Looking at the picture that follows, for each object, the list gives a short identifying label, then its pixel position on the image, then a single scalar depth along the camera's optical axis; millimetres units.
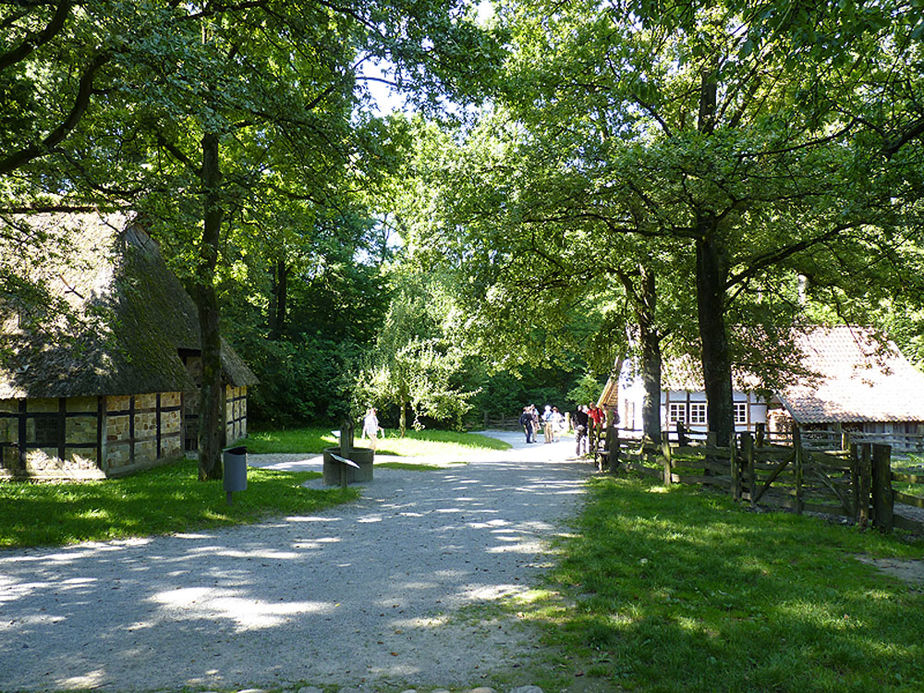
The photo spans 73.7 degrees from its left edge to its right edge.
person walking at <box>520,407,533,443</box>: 31809
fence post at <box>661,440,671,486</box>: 14219
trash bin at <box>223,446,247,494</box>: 10953
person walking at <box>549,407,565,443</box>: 32553
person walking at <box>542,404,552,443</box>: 30688
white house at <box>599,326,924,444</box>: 26578
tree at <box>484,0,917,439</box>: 9328
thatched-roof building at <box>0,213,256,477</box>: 14555
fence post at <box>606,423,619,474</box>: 17234
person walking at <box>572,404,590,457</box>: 22656
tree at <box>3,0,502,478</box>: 7711
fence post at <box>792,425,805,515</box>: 10461
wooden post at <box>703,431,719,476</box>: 13242
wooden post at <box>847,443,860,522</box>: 9359
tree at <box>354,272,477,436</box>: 26922
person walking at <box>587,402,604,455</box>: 19953
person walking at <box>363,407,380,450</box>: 23578
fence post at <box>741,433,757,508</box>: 11422
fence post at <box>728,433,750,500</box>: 11844
